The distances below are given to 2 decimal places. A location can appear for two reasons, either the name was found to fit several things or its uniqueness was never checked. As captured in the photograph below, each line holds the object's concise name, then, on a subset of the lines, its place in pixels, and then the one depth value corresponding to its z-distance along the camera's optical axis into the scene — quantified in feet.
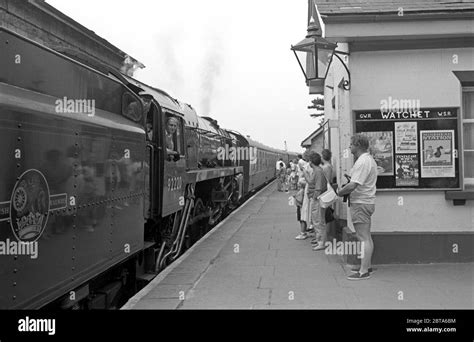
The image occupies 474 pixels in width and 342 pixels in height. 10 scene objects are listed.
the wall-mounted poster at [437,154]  20.98
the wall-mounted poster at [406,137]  21.18
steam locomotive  8.84
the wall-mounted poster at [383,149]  21.35
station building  20.84
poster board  20.99
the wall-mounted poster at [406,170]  21.22
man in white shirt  18.78
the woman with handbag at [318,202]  26.00
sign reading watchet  21.03
